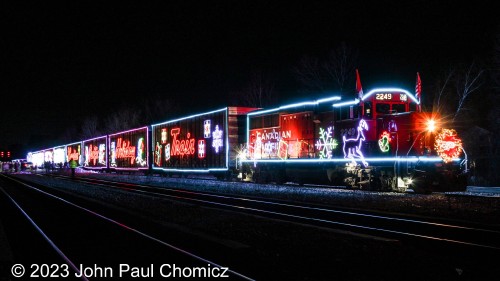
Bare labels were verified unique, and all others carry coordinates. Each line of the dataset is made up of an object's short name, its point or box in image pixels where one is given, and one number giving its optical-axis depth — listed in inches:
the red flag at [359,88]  779.6
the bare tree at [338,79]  1669.8
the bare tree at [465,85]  1493.6
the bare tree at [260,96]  2170.8
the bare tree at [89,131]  4439.0
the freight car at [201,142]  1177.4
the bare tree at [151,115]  3371.1
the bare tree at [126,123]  3585.1
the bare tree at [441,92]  1540.4
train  751.7
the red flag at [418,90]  783.0
